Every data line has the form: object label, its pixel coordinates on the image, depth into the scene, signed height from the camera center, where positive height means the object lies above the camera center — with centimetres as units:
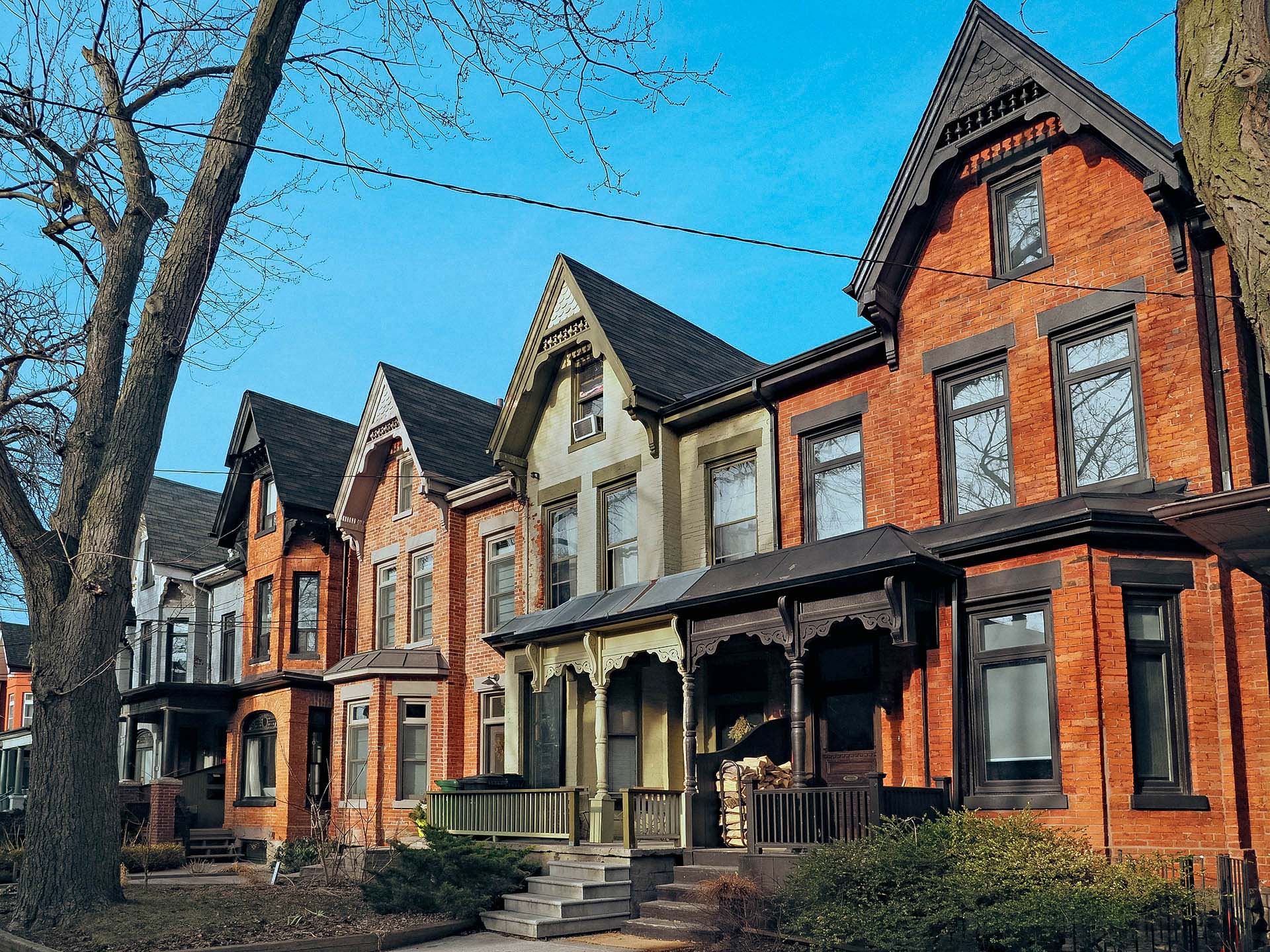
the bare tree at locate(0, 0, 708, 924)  1359 +330
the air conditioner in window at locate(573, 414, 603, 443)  2217 +472
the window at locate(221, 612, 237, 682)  3372 +128
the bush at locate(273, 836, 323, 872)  2559 -357
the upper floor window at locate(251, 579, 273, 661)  3158 +174
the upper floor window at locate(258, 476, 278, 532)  3152 +478
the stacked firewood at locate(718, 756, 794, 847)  1641 -138
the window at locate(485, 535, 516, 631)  2455 +212
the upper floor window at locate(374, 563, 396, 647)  2795 +182
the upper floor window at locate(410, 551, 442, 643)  2669 +191
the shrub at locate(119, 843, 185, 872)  2556 -367
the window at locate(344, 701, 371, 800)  2650 -135
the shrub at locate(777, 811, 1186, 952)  1006 -188
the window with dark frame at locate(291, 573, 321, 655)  3034 +188
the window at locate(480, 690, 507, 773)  2450 -92
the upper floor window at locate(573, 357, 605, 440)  2225 +528
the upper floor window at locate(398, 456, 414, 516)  2772 +463
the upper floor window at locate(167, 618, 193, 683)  3631 +110
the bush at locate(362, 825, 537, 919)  1542 -253
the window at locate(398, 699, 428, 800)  2561 -135
